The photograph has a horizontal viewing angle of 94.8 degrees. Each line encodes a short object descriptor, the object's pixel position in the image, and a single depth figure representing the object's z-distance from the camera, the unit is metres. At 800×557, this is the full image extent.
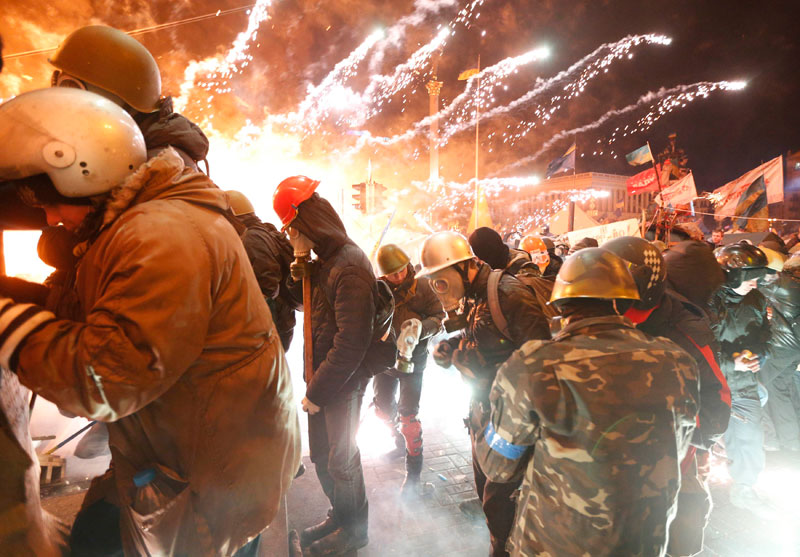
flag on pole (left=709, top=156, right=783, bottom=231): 12.19
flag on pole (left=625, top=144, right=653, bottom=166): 13.59
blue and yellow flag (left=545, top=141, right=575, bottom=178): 18.94
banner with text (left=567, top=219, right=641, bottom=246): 9.80
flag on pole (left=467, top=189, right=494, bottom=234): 24.67
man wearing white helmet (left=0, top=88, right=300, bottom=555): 1.15
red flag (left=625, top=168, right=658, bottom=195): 14.77
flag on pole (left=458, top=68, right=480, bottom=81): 29.90
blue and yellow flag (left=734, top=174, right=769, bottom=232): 12.44
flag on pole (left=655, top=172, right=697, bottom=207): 12.79
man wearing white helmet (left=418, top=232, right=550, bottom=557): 2.82
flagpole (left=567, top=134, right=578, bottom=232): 16.83
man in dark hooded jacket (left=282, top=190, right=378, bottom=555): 2.86
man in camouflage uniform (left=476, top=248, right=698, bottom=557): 1.75
